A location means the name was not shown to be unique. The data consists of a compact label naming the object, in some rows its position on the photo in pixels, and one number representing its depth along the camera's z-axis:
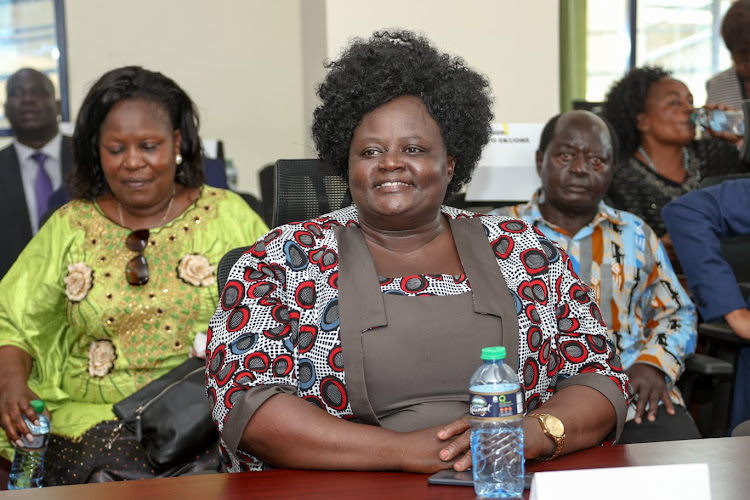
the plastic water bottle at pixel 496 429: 2.59
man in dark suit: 8.21
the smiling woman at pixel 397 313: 3.06
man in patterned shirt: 4.87
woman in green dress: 4.77
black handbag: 4.16
